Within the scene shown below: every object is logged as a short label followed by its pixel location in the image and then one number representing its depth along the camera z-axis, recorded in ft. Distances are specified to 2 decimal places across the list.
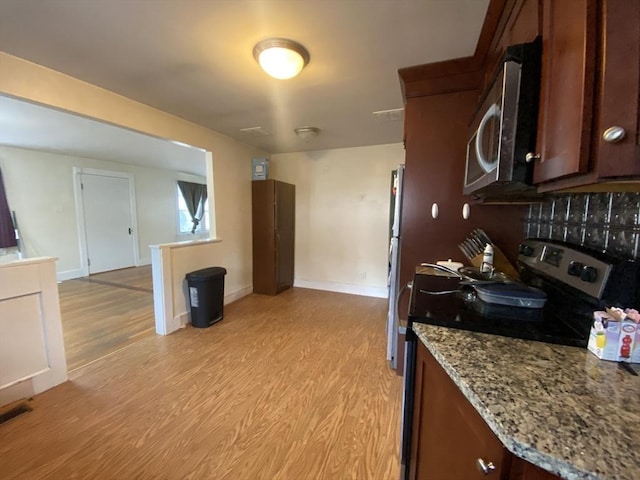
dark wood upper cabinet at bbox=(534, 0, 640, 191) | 1.90
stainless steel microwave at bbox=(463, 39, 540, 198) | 2.76
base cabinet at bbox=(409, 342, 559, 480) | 1.78
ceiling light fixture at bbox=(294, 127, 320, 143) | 10.74
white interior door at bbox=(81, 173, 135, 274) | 17.17
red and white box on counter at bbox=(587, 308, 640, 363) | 2.32
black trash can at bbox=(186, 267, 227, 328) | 9.68
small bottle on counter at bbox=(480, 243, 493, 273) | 5.07
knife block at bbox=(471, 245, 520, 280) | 5.21
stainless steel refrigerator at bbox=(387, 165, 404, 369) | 7.05
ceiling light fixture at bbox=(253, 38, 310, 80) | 5.35
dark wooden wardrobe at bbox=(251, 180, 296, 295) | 13.34
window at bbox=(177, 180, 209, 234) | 23.29
